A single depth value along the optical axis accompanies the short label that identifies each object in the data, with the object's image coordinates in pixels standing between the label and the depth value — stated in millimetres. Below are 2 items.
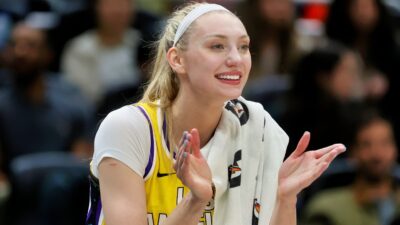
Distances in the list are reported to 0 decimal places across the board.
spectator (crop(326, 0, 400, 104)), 14656
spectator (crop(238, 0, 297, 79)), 14734
